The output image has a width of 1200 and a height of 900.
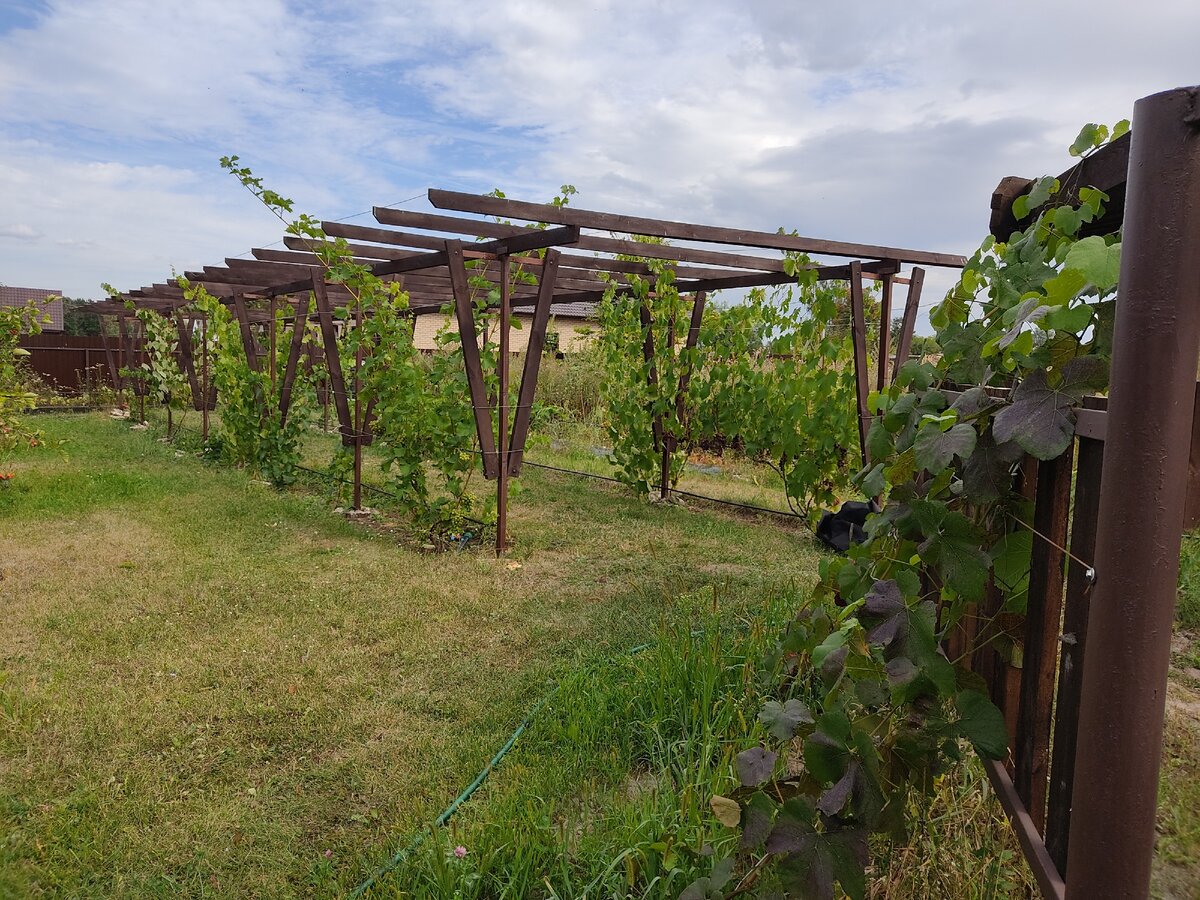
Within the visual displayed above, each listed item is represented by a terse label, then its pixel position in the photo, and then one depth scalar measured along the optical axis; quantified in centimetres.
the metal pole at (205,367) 1000
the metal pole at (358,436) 678
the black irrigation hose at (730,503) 711
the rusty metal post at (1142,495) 91
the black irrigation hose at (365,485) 619
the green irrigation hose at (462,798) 210
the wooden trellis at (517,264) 484
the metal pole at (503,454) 555
